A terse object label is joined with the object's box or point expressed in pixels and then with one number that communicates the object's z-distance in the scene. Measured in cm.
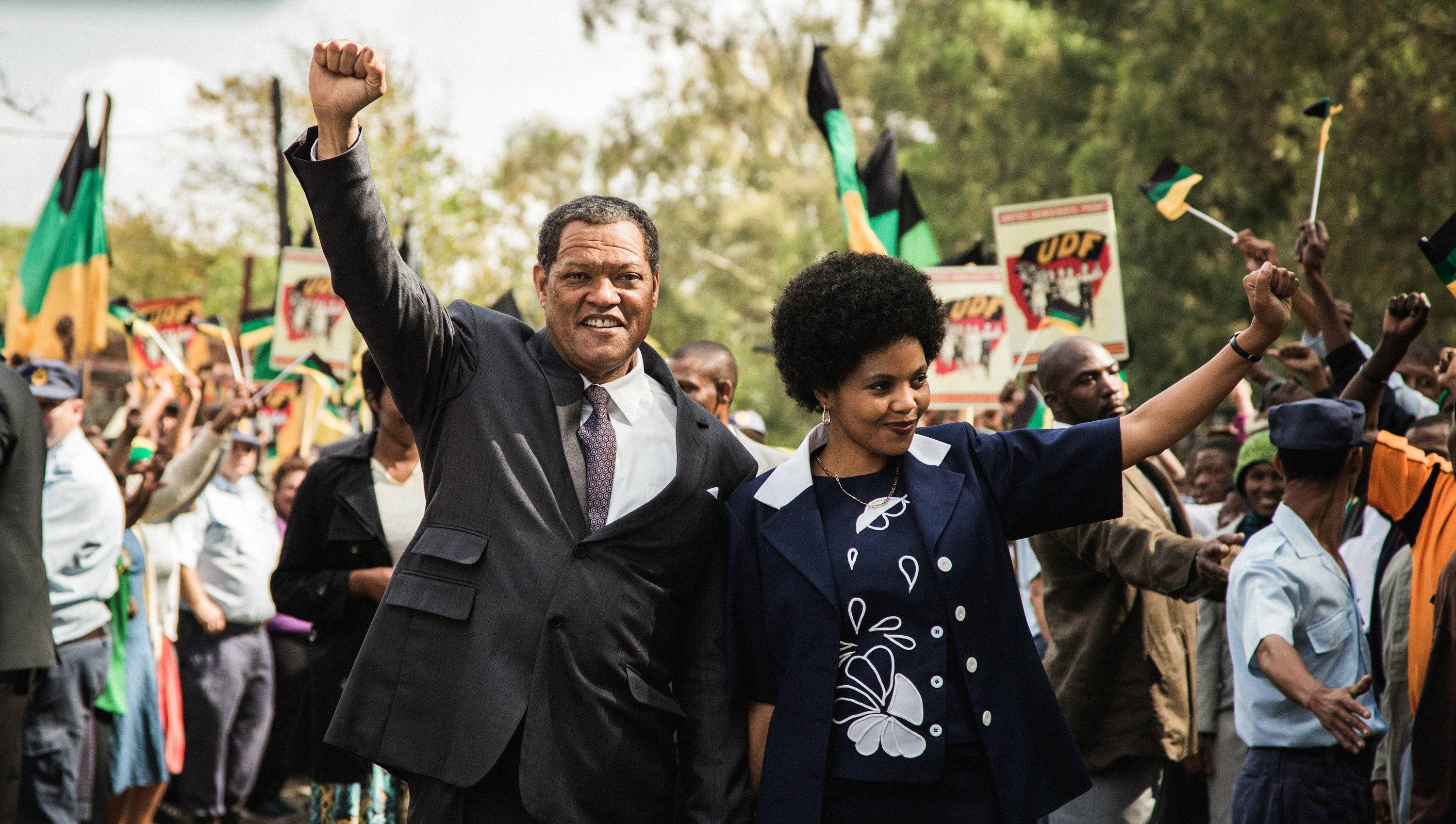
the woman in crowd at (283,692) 996
